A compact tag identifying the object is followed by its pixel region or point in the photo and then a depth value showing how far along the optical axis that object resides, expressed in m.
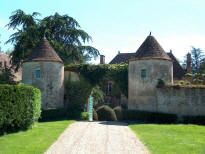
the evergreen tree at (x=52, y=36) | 29.27
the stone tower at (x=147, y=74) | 21.05
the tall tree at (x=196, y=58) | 54.19
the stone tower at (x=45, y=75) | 22.31
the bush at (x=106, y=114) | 23.39
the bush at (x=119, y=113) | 22.80
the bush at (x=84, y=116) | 23.08
